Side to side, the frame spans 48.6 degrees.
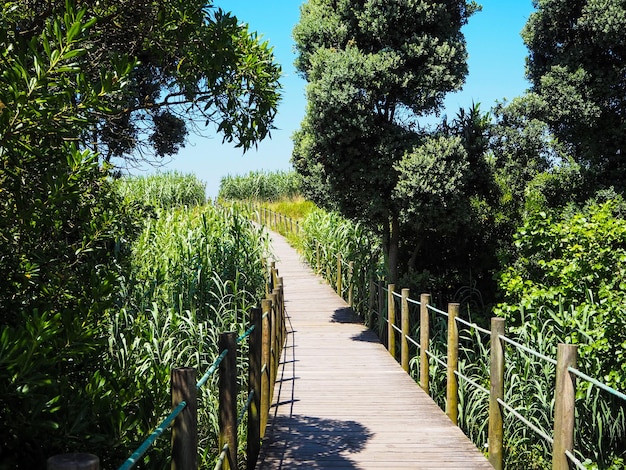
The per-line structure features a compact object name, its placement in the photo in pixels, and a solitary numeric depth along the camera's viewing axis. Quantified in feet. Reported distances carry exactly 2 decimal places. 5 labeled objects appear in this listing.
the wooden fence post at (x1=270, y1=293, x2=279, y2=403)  23.41
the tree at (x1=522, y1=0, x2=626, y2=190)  36.58
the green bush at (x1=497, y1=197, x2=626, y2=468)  22.00
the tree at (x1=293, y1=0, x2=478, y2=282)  33.40
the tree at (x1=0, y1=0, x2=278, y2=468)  8.77
